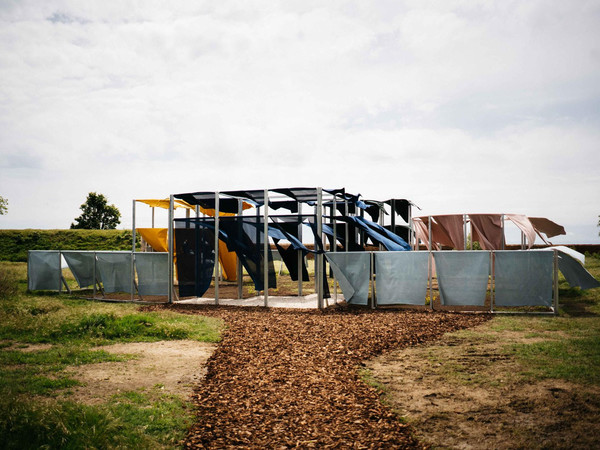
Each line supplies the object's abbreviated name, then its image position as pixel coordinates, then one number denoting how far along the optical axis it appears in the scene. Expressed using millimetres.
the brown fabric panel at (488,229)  17031
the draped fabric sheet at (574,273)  12531
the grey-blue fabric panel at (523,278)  11531
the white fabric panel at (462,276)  11742
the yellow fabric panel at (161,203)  16445
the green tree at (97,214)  46625
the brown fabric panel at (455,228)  17328
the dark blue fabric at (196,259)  14281
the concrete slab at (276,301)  13375
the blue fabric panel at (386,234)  14864
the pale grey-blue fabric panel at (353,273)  12602
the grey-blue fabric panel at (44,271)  16906
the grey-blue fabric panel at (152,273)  14547
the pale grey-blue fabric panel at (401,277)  12188
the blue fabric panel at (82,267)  16094
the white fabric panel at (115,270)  15023
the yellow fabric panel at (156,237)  17094
